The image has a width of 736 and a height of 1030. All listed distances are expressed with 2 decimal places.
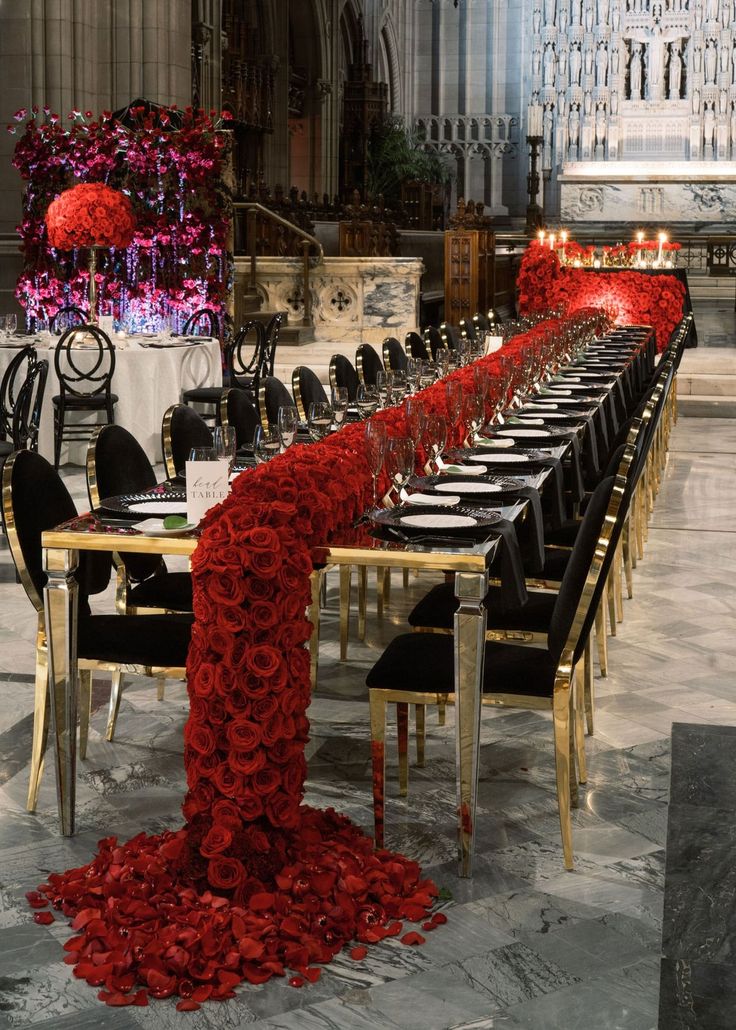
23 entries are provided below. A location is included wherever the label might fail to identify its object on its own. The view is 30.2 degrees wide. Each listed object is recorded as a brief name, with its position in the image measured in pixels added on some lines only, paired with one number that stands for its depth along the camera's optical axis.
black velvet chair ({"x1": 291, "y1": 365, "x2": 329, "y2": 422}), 6.25
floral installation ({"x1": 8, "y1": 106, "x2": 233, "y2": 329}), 11.02
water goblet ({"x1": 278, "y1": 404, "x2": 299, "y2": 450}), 3.81
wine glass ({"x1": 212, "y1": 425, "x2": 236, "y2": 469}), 3.60
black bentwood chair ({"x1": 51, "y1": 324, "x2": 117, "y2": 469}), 8.50
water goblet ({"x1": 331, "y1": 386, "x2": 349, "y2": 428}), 4.66
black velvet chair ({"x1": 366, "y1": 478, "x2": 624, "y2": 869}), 3.27
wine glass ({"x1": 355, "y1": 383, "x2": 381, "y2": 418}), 4.98
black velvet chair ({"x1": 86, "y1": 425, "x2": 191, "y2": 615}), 4.07
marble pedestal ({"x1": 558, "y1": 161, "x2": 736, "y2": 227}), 25.83
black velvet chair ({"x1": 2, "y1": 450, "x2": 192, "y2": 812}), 3.51
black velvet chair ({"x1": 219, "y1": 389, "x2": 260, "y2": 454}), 5.48
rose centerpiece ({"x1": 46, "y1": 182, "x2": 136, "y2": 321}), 9.54
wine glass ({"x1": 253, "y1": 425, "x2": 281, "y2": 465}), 3.84
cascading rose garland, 2.79
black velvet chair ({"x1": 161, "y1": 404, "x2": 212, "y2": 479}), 4.70
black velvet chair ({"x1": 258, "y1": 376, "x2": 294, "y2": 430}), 5.82
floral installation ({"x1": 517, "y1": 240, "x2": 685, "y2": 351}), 13.26
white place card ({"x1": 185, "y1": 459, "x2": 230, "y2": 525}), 3.36
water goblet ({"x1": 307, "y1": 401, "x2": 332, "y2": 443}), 4.21
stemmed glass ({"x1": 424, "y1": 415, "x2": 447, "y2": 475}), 4.30
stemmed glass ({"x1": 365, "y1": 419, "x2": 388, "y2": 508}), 3.58
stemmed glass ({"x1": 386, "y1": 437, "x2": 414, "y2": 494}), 3.64
